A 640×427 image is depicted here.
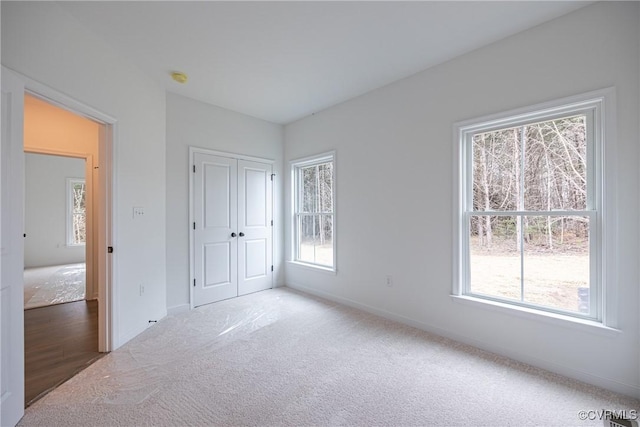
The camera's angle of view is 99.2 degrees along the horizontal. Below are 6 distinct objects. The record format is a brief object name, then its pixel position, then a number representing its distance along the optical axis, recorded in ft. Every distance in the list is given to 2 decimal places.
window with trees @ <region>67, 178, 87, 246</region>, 21.99
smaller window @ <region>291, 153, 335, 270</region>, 13.47
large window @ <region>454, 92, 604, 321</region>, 6.82
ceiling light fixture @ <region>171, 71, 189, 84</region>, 9.69
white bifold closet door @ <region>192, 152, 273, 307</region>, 12.18
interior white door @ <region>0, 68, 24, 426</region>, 5.18
